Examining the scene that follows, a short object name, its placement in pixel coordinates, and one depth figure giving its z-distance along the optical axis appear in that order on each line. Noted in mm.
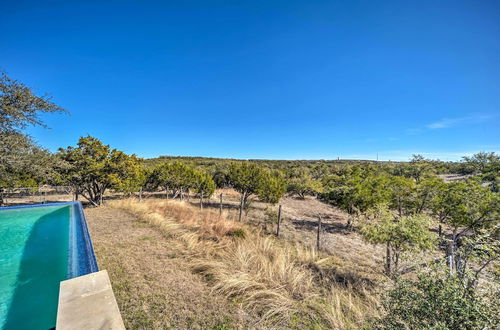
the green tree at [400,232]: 4033
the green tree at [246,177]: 12234
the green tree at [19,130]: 7184
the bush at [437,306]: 1511
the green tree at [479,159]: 28692
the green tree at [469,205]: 6188
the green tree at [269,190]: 12136
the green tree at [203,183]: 15664
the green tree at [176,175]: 15477
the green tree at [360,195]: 9297
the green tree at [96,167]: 10500
